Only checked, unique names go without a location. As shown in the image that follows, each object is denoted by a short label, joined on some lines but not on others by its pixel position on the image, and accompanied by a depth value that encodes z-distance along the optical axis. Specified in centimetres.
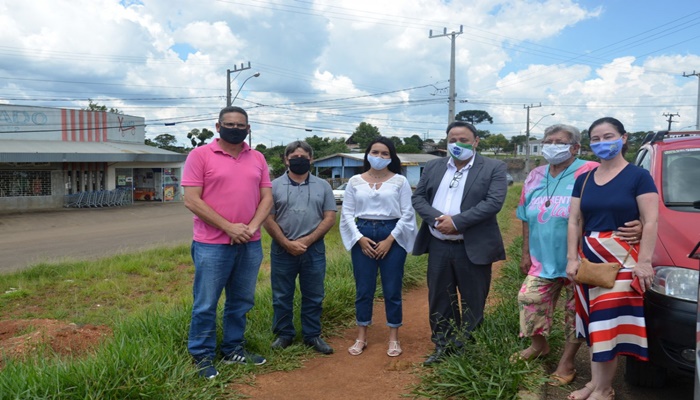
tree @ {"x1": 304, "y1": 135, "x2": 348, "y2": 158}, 5284
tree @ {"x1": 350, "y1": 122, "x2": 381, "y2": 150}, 6788
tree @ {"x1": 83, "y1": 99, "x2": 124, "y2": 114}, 4813
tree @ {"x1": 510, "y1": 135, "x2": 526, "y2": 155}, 8294
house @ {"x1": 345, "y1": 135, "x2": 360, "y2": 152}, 7355
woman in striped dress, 313
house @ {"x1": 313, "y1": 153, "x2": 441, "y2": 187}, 4269
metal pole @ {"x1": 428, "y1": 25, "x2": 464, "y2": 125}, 2631
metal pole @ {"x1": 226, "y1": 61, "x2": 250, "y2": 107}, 2589
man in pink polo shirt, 380
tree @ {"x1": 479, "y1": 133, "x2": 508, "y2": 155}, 8144
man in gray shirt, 440
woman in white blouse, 436
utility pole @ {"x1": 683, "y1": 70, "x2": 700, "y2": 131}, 3554
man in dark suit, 386
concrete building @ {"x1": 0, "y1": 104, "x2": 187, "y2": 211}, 2509
